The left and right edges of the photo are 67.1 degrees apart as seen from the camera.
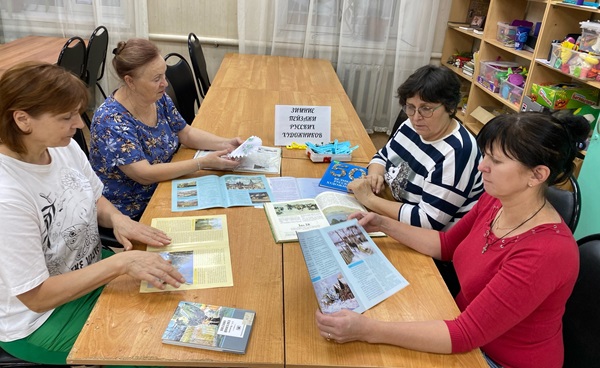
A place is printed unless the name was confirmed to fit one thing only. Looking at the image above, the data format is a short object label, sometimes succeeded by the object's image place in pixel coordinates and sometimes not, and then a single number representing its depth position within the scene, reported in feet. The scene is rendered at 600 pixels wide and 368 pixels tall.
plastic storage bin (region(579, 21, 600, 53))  7.43
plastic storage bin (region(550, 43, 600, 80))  7.42
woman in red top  3.35
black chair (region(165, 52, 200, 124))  8.86
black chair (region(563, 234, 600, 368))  3.76
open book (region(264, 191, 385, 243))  4.69
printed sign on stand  6.92
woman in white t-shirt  3.49
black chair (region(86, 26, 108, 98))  10.47
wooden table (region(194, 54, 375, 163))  7.48
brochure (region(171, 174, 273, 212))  5.09
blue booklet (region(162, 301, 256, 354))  3.19
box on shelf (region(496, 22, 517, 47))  10.18
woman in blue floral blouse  5.51
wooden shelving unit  8.68
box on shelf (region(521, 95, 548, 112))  8.71
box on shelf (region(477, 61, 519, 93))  10.48
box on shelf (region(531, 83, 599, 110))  8.19
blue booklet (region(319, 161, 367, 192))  5.71
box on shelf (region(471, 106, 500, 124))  11.15
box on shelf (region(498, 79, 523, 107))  9.64
